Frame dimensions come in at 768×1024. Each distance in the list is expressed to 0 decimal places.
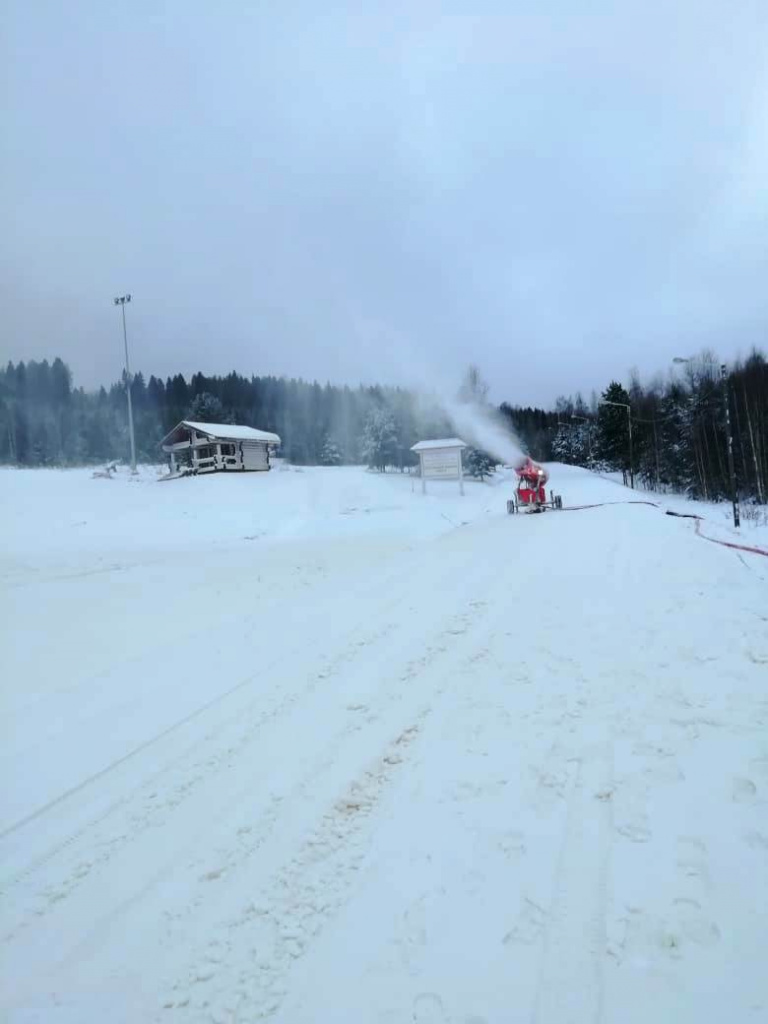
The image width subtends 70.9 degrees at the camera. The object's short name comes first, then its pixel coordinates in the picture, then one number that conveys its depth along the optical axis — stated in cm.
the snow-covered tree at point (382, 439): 4769
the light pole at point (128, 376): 3531
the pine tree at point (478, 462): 4528
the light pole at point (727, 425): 1771
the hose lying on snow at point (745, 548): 1123
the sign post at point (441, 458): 3131
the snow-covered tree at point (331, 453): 5912
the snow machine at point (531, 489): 2041
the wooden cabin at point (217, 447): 4062
